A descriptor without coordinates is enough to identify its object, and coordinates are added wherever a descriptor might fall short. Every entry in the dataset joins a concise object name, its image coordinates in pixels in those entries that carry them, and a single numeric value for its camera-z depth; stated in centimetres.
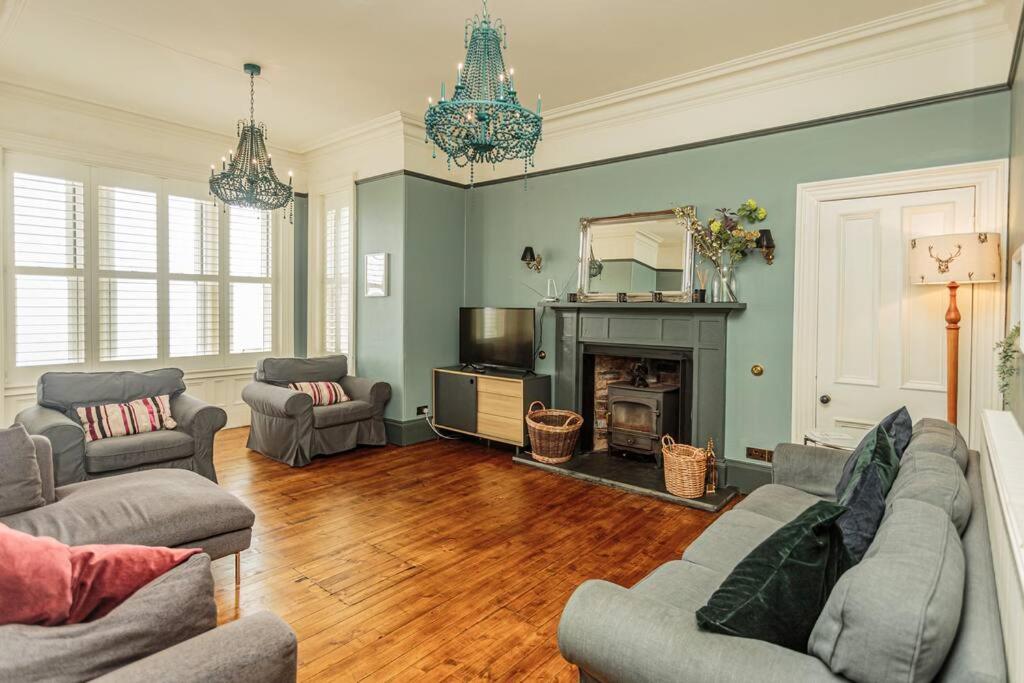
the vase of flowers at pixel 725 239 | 403
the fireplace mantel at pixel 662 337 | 425
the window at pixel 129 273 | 475
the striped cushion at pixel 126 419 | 384
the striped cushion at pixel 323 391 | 516
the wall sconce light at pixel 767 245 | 394
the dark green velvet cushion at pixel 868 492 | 154
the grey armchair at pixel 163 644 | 107
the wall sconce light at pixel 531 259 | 535
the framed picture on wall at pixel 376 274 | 557
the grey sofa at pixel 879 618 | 101
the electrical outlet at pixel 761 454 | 407
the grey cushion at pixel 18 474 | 233
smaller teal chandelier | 411
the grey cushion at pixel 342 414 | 492
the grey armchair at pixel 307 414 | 476
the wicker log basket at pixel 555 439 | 473
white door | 340
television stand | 511
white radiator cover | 93
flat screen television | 529
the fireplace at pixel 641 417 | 461
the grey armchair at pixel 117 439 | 349
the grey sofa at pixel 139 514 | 226
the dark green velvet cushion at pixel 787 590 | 126
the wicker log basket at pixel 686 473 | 391
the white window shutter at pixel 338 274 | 605
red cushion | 113
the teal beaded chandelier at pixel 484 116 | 254
